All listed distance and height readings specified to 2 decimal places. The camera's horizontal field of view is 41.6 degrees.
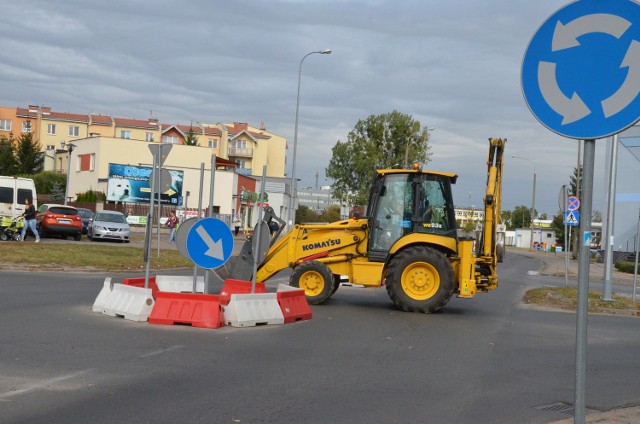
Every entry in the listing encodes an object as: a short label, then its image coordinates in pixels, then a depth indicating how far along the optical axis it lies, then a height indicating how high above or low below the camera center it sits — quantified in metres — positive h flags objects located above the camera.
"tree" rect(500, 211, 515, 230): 149.23 +2.03
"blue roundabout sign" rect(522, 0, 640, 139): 4.02 +0.82
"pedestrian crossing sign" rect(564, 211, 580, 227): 26.72 +0.55
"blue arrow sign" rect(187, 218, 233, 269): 12.85 -0.49
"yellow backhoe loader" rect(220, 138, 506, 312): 15.69 -0.51
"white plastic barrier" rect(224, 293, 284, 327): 12.52 -1.46
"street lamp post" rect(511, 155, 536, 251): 82.16 +3.93
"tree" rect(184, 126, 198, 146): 104.64 +8.92
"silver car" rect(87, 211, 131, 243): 41.44 -1.13
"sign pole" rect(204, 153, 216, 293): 13.79 +0.25
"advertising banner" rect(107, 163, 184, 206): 73.81 +1.73
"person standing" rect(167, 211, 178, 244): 52.78 -0.78
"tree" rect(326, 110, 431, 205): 99.81 +9.00
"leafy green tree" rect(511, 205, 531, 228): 190.99 +3.53
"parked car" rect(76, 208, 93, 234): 48.06 -0.79
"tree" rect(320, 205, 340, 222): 96.69 +0.61
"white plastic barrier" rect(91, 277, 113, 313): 13.36 -1.48
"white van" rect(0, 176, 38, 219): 36.00 +0.10
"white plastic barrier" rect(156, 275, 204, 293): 15.28 -1.36
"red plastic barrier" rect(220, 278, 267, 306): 15.62 -1.37
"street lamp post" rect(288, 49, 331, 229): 46.97 +4.08
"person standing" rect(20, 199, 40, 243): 33.44 -0.78
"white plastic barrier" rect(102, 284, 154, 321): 12.55 -1.47
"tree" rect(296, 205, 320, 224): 94.69 +0.30
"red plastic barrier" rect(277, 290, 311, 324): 13.39 -1.44
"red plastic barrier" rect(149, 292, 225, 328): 12.25 -1.47
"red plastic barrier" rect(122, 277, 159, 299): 13.94 -1.28
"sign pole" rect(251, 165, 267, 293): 13.63 -0.52
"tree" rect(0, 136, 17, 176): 86.19 +3.63
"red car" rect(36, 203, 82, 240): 39.19 -0.97
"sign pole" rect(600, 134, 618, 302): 20.62 +0.13
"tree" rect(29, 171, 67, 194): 81.88 +1.83
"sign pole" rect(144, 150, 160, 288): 13.16 -0.57
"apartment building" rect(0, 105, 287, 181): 115.19 +10.53
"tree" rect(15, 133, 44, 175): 86.96 +4.53
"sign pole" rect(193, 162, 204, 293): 13.89 -0.99
